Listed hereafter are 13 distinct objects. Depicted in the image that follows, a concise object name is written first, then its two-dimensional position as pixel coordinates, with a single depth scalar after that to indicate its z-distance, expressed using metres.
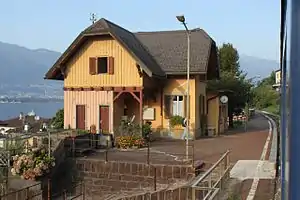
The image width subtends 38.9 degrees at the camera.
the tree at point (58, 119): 27.75
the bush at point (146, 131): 23.31
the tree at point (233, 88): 34.91
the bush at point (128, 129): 22.73
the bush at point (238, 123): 40.42
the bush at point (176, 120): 25.25
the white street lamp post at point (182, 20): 16.53
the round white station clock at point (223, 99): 29.18
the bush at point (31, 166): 15.24
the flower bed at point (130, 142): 21.55
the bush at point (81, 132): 21.52
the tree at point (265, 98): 67.12
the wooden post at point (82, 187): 16.70
